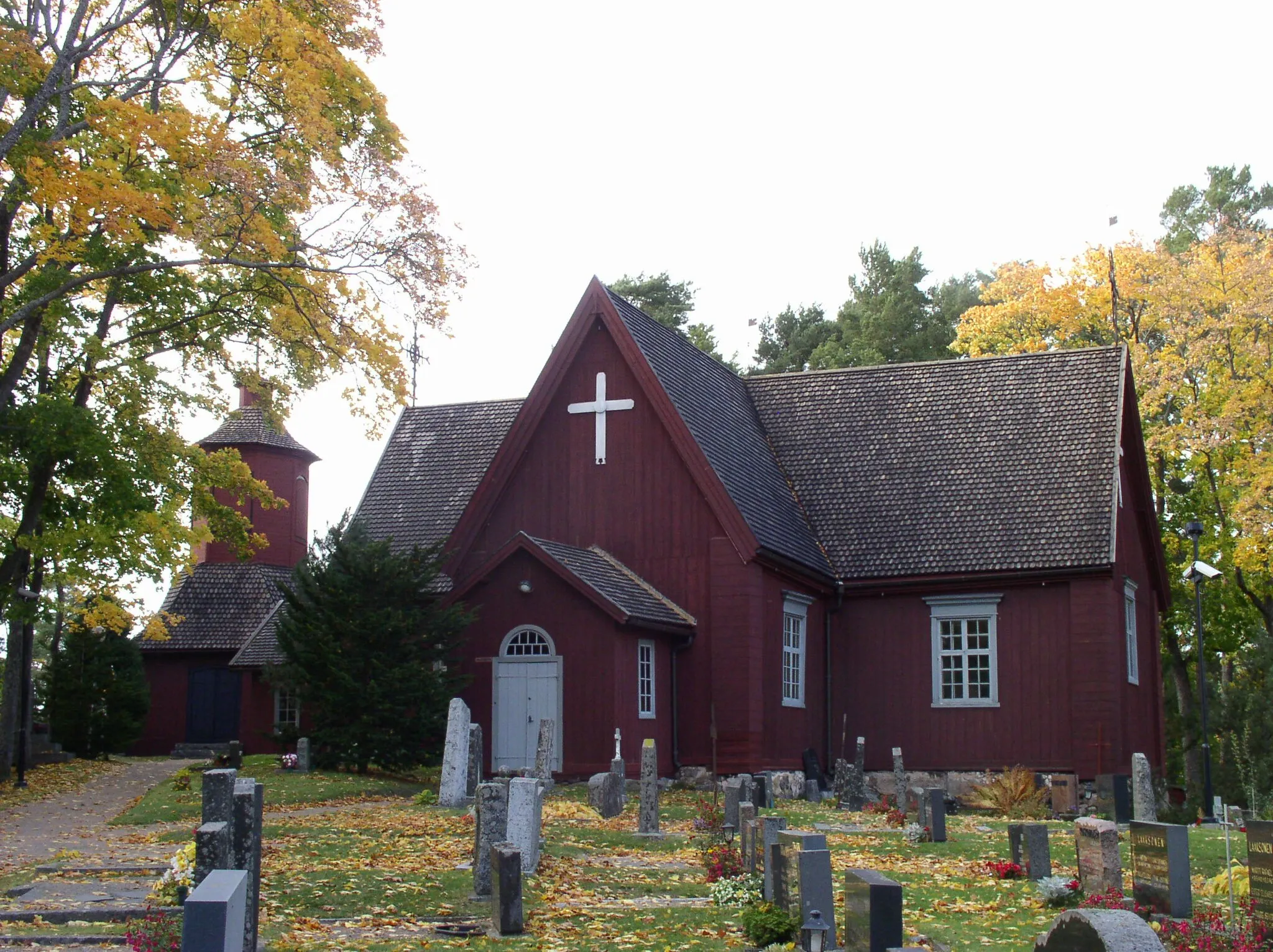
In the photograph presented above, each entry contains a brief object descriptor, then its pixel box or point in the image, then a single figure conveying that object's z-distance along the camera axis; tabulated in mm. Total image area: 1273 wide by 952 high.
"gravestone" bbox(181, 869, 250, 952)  6172
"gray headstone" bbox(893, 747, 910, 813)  19622
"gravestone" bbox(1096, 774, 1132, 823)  19922
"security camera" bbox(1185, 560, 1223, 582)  25797
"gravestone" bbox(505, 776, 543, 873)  12883
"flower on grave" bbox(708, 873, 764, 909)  11781
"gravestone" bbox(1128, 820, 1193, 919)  10711
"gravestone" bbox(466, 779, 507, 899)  12018
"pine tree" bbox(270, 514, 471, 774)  22906
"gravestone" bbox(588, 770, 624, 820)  18859
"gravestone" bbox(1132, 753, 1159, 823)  19516
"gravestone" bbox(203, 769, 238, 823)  9680
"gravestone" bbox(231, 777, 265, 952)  9672
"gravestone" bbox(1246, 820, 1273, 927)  9305
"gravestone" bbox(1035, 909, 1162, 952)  6641
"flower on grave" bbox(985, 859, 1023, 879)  13305
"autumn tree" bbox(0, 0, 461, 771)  19656
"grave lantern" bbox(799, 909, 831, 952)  9258
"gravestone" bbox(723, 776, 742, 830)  15547
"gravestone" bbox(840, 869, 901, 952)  8508
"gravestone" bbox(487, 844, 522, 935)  10508
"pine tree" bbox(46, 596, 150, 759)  36312
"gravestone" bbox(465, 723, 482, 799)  19969
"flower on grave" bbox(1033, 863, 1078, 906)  11641
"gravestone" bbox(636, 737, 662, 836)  16969
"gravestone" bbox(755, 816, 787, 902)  11125
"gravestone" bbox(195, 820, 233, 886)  9195
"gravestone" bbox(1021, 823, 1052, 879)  13023
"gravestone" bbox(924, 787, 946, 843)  16797
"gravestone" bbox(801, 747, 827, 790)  25344
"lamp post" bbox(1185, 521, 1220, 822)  24844
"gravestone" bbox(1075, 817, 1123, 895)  11617
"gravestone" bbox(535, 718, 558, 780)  21172
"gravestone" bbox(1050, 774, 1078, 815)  24531
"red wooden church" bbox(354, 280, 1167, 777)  24219
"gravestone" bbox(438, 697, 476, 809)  19062
